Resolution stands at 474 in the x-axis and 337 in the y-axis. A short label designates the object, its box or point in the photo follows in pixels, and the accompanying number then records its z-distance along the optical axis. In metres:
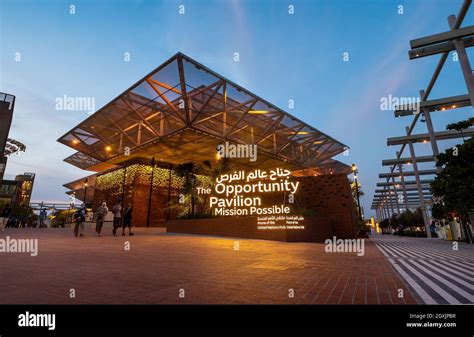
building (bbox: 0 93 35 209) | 24.14
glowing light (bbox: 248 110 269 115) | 19.96
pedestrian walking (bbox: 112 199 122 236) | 11.97
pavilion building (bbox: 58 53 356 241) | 14.24
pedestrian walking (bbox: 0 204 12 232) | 14.47
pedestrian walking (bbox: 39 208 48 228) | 21.38
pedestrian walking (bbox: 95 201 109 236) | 12.30
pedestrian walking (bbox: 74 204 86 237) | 11.53
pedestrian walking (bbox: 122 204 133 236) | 12.10
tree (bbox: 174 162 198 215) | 17.28
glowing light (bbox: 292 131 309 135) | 24.09
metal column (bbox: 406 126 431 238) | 25.58
